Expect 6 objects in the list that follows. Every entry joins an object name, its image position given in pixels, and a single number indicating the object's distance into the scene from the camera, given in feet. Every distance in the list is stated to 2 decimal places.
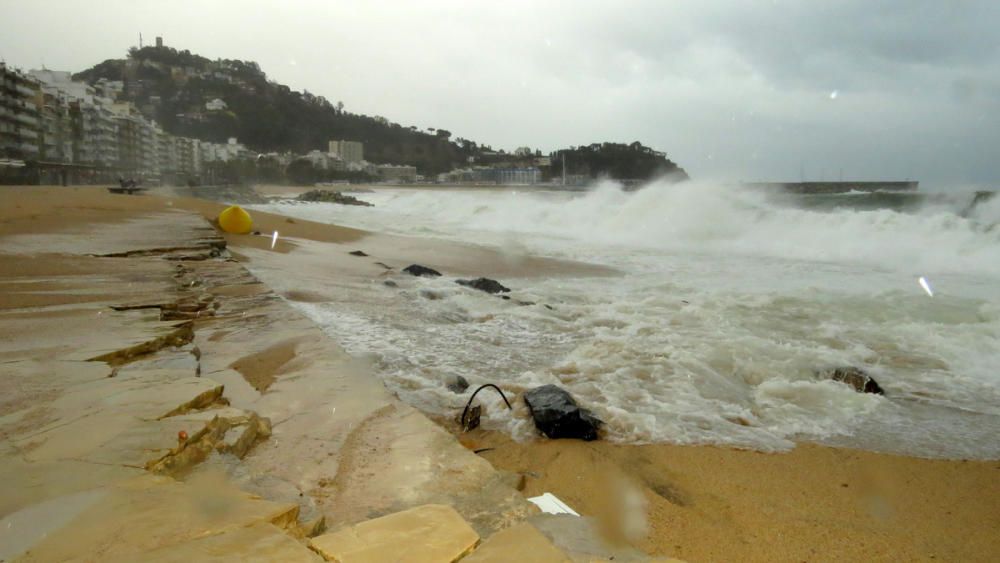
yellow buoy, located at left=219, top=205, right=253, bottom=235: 44.37
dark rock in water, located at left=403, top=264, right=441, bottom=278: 31.81
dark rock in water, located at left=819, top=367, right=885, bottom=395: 14.66
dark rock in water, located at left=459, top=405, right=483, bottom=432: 11.37
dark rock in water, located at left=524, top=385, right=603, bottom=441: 11.21
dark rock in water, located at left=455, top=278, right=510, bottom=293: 27.61
